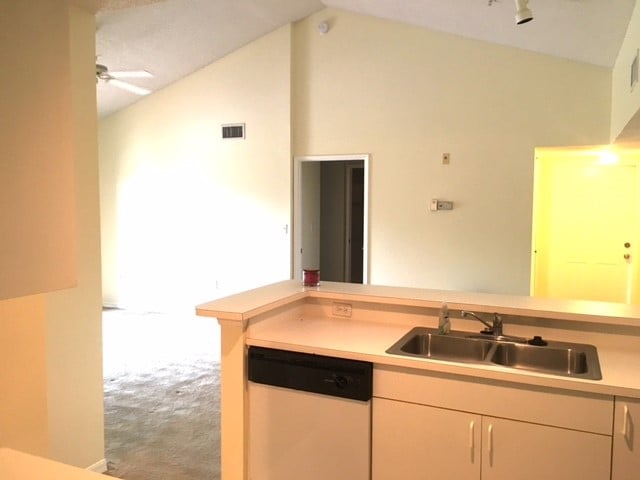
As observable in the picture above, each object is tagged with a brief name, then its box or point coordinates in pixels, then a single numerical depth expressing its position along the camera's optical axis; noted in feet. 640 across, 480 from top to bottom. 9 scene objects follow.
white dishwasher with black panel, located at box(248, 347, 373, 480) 7.07
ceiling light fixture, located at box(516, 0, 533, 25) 9.28
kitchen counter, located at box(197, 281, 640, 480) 6.66
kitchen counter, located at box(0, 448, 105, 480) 3.98
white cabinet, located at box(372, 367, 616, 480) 6.03
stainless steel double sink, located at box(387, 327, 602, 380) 7.30
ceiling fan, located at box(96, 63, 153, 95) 15.52
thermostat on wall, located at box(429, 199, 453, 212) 17.89
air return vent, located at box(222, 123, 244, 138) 20.89
